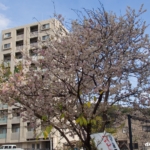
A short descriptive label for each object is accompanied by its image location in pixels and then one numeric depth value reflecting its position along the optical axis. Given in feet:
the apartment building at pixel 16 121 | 96.53
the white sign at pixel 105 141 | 14.53
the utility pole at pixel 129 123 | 16.76
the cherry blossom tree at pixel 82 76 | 16.67
